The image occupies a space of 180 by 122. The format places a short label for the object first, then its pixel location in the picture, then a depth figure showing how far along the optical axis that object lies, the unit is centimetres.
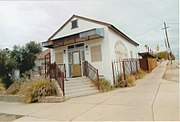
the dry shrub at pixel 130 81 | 1112
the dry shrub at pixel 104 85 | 1019
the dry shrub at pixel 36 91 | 856
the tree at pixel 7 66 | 1205
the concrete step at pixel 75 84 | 991
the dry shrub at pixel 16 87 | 1085
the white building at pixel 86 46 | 1173
